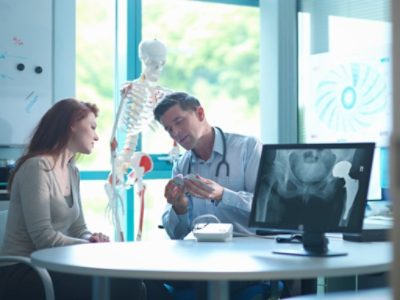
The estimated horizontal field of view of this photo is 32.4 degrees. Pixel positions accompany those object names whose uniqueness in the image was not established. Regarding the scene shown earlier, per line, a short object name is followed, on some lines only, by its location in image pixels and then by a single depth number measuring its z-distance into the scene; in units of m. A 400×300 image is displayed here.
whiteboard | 4.02
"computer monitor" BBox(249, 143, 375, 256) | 1.96
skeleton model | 3.64
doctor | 2.80
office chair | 2.16
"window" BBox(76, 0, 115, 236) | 4.59
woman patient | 2.50
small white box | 2.36
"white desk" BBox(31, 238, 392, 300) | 1.67
